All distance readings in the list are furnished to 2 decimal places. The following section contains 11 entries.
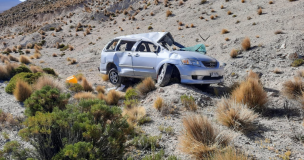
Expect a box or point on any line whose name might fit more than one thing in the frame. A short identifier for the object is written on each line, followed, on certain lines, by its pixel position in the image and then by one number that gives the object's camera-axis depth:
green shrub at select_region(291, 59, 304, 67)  9.10
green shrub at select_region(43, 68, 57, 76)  12.13
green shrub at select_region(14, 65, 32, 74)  10.54
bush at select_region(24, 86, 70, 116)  4.60
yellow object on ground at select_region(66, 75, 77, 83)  9.85
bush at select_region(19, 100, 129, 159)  3.17
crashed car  7.18
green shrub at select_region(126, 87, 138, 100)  7.32
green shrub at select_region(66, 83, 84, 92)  8.77
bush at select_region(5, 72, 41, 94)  8.03
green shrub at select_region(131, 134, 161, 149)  4.11
